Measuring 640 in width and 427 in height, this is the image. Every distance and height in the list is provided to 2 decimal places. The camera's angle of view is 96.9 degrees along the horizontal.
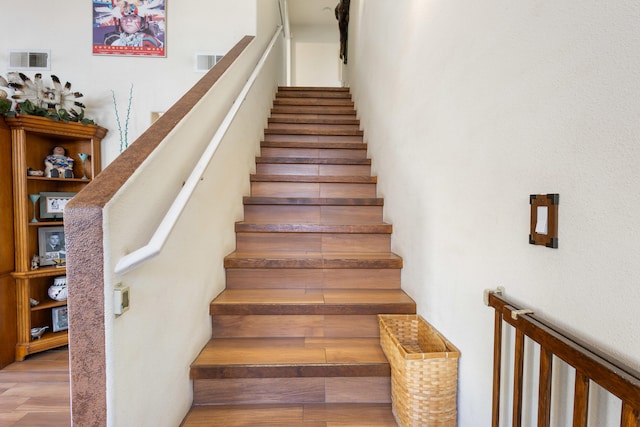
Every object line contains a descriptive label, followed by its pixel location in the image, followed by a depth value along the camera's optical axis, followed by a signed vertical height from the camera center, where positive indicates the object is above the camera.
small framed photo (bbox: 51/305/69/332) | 2.15 -0.91
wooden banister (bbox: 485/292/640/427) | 0.45 -0.31
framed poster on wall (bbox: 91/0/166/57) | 2.48 +1.52
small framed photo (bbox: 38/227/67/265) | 2.09 -0.35
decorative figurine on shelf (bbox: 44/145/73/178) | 2.11 +0.26
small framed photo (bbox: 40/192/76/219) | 2.08 -0.04
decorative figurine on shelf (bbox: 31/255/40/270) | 2.02 -0.46
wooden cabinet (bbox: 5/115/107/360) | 1.94 -0.04
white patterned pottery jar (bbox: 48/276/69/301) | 2.13 -0.69
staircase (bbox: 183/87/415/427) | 1.21 -0.51
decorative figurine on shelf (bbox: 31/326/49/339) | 2.03 -0.97
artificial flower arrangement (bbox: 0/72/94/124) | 1.94 +0.75
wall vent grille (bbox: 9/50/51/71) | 2.40 +1.17
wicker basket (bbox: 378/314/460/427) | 1.03 -0.68
